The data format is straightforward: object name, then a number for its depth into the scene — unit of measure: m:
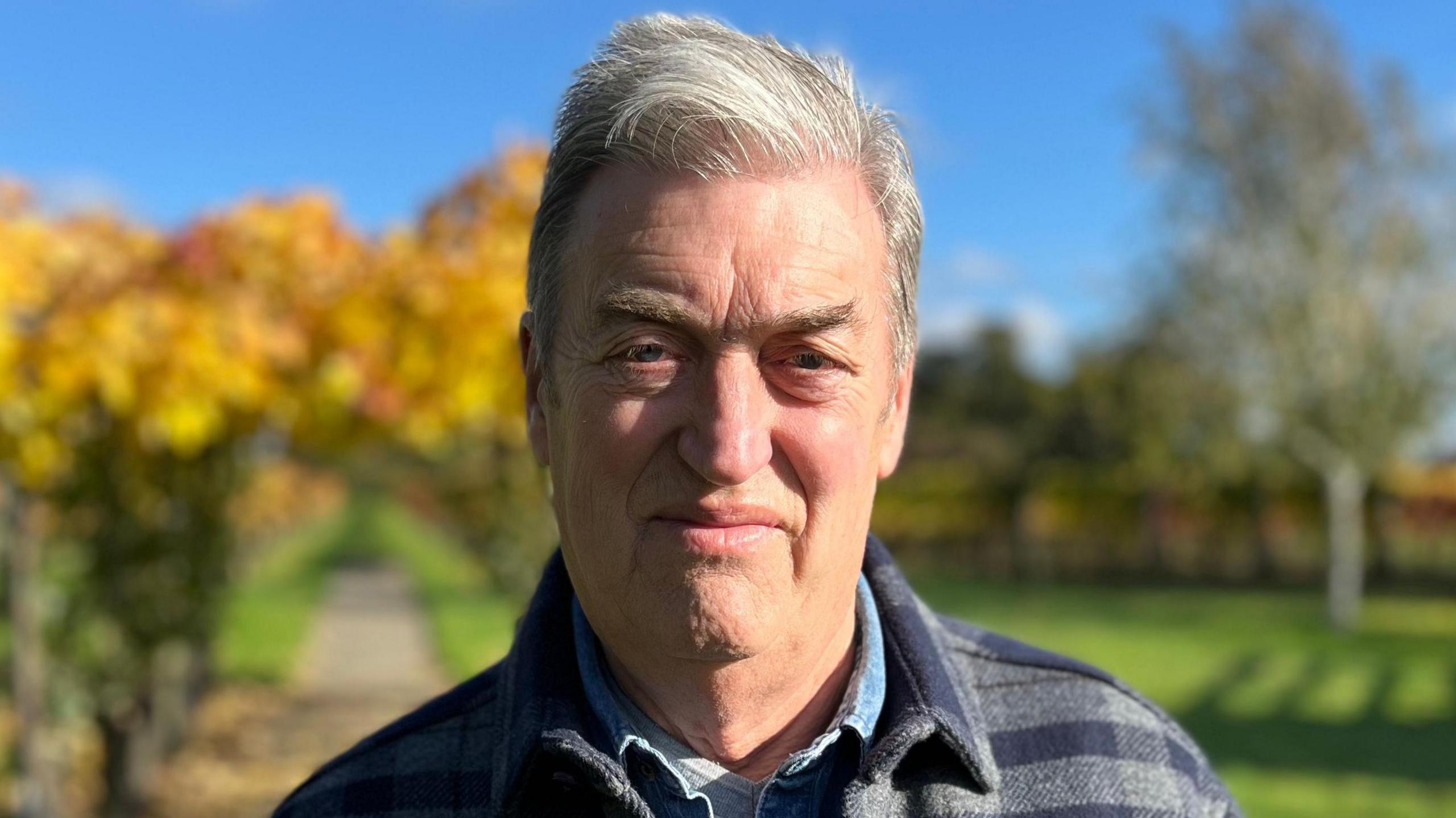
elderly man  1.32
